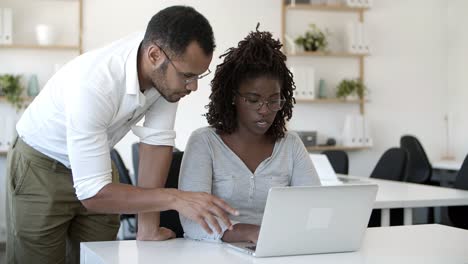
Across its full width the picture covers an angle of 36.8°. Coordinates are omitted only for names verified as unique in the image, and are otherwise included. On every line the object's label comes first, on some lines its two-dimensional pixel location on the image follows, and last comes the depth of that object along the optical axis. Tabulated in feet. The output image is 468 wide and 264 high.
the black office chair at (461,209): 11.40
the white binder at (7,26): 17.28
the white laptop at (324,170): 12.53
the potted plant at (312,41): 20.11
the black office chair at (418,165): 19.06
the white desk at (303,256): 5.70
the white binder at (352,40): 20.42
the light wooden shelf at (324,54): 20.08
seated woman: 7.16
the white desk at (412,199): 10.29
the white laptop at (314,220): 5.51
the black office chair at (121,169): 15.40
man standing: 5.90
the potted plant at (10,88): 17.33
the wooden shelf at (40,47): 17.44
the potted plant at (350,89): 20.51
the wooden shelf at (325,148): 20.13
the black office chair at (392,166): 13.75
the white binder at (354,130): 20.44
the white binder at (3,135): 17.33
